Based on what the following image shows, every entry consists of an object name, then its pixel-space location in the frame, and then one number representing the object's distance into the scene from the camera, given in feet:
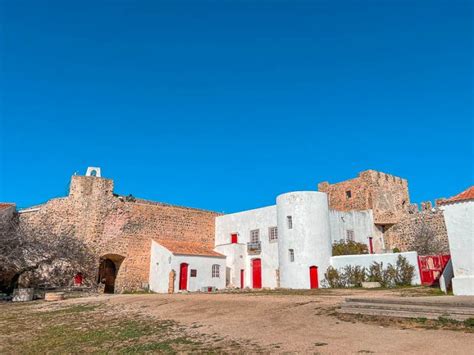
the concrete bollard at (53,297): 62.13
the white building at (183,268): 85.51
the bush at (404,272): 69.88
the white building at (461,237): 39.55
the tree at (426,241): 92.73
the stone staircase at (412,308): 25.93
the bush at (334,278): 76.13
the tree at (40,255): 63.62
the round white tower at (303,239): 80.48
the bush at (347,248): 85.15
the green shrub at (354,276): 73.55
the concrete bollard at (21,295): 62.23
